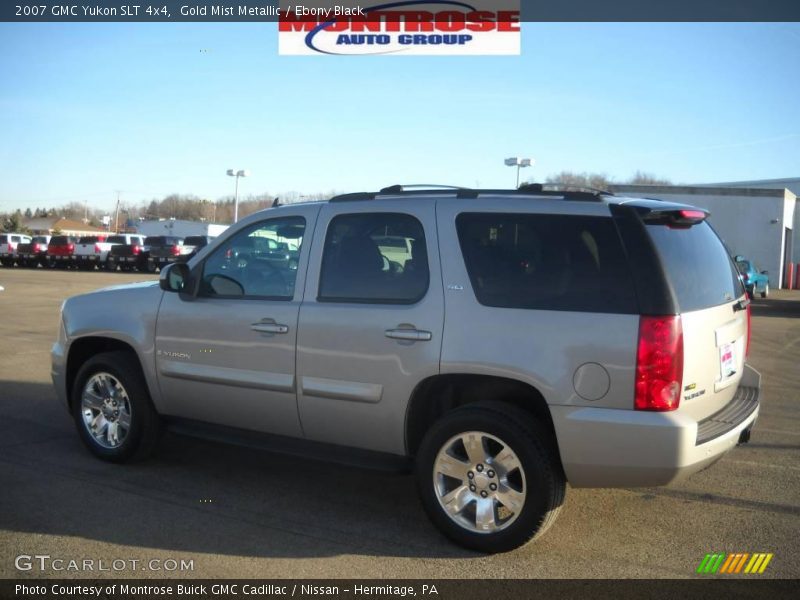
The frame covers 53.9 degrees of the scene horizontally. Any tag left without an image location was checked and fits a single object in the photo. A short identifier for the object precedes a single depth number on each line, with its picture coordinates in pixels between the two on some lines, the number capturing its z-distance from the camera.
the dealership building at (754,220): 38.31
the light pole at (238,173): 52.12
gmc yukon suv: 4.05
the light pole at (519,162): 30.27
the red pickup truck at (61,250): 43.03
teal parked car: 25.61
